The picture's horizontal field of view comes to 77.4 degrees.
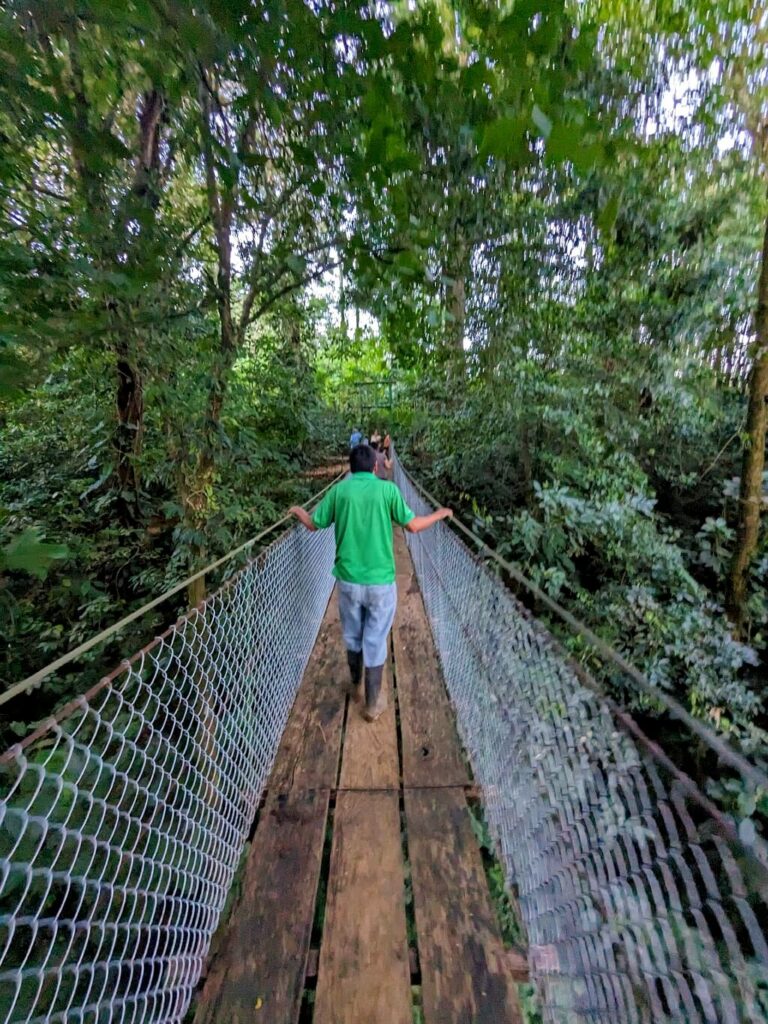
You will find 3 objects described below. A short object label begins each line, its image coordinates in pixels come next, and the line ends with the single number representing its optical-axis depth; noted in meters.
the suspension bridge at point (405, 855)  0.79
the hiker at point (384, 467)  5.76
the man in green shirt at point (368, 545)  2.21
